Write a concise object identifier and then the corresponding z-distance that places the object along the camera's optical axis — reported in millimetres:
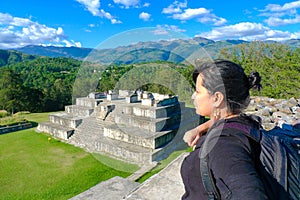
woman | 679
